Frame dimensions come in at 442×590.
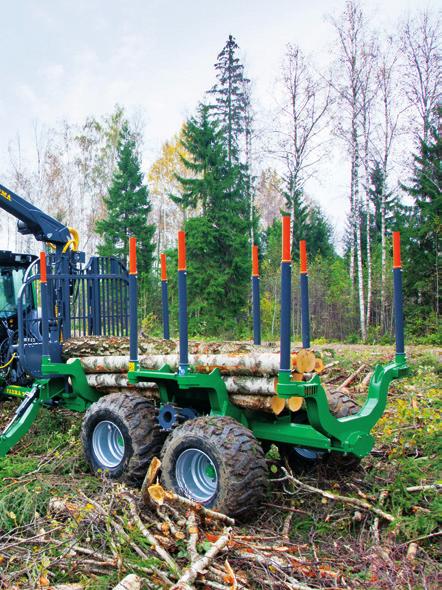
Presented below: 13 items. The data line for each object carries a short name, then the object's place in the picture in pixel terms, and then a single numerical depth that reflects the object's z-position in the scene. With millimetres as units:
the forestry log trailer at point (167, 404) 4527
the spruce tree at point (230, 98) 28797
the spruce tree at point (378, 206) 26414
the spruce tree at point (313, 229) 34000
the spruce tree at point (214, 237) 22797
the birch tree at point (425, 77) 22750
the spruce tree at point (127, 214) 30016
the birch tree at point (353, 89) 23281
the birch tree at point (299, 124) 24156
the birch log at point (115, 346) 6614
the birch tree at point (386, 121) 23094
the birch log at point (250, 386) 4855
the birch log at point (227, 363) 4844
